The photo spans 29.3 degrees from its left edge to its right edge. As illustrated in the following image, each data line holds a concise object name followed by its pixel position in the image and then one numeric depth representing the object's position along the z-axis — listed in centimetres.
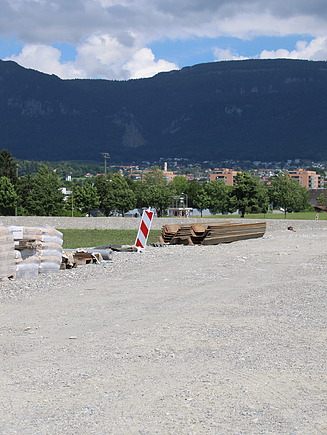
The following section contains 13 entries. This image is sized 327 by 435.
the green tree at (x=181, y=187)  18504
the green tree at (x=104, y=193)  11519
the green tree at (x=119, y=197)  11401
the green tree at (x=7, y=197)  10031
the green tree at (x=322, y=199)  16652
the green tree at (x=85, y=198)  11066
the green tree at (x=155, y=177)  18012
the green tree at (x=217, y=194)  13250
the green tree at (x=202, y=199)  13225
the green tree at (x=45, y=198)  10019
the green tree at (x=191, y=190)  17770
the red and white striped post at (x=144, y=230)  2533
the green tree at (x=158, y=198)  12506
